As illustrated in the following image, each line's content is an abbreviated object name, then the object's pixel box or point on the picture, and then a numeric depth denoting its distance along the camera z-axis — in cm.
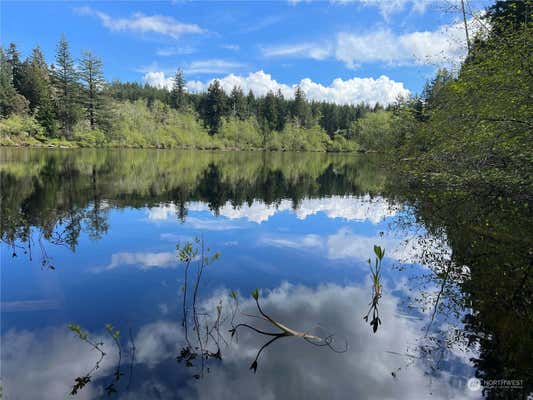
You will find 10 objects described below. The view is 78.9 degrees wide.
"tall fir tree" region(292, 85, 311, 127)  11950
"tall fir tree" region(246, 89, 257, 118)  11408
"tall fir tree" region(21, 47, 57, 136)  6412
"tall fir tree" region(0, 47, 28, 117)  6041
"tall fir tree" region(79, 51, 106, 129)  7431
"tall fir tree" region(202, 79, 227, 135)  10575
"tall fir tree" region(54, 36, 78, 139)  6812
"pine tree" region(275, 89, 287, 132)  11675
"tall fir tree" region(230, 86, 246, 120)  11088
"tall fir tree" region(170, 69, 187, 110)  10606
